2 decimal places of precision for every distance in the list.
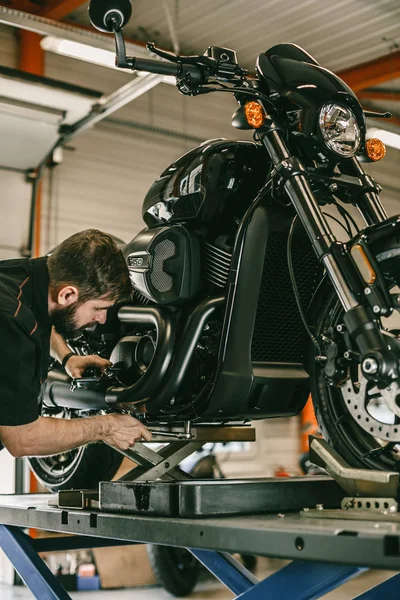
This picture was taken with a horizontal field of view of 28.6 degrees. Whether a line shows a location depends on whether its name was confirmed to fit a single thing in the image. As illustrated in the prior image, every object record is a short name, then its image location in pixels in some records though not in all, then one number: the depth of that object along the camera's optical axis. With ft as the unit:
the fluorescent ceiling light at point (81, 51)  20.40
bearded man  7.43
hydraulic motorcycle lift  5.68
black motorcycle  7.57
